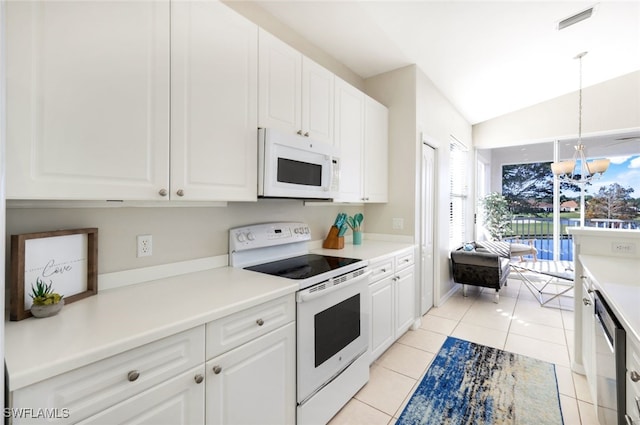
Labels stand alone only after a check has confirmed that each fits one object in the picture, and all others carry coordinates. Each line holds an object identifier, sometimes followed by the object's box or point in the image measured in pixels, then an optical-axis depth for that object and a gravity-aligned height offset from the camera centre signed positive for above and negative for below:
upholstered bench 3.80 -0.73
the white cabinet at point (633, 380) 1.06 -0.64
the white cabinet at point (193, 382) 0.84 -0.59
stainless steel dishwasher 1.25 -0.71
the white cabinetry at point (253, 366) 1.19 -0.70
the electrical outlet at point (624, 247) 2.19 -0.24
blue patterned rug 1.86 -1.28
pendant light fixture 3.74 +0.63
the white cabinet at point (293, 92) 1.82 +0.84
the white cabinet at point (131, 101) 0.99 +0.46
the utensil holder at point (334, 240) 2.70 -0.25
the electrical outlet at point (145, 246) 1.55 -0.18
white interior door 3.37 -0.18
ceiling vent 2.58 +1.77
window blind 4.56 +0.35
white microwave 1.78 +0.32
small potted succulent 1.06 -0.33
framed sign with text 1.06 -0.21
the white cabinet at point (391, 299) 2.36 -0.76
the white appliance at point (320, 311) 1.62 -0.61
